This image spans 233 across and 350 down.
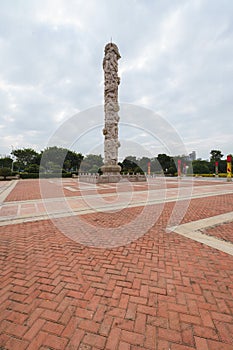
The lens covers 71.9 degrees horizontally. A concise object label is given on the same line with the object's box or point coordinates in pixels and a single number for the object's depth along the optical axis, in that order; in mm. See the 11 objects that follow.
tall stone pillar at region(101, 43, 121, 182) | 18047
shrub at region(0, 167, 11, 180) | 20778
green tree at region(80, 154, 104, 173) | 53906
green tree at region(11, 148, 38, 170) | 50250
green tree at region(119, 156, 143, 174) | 46453
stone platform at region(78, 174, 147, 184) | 16250
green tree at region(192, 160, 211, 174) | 47344
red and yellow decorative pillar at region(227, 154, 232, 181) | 20055
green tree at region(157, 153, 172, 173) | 55784
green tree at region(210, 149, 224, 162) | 55406
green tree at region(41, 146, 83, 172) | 46997
